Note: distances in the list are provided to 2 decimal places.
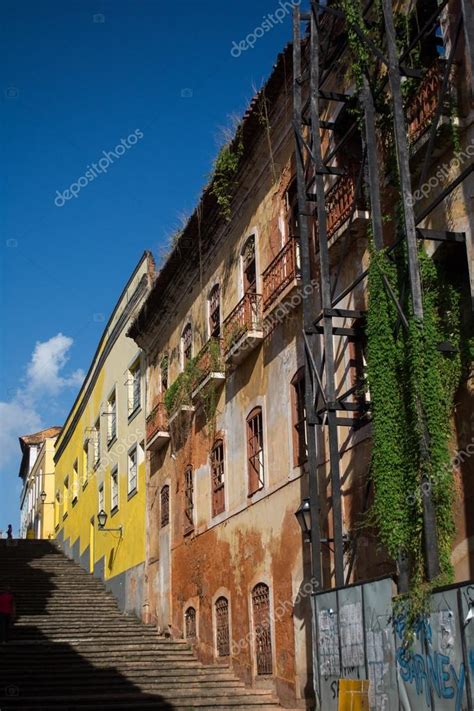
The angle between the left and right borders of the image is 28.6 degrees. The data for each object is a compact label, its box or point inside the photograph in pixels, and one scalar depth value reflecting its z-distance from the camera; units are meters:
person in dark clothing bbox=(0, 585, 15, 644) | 19.67
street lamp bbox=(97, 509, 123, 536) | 27.93
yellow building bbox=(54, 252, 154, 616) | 25.75
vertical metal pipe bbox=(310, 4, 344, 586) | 11.97
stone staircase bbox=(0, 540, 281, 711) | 15.35
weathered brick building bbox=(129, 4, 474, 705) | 11.70
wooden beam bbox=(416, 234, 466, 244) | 10.63
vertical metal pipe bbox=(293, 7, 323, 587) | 12.61
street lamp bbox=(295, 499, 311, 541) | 12.96
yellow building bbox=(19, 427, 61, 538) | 47.06
